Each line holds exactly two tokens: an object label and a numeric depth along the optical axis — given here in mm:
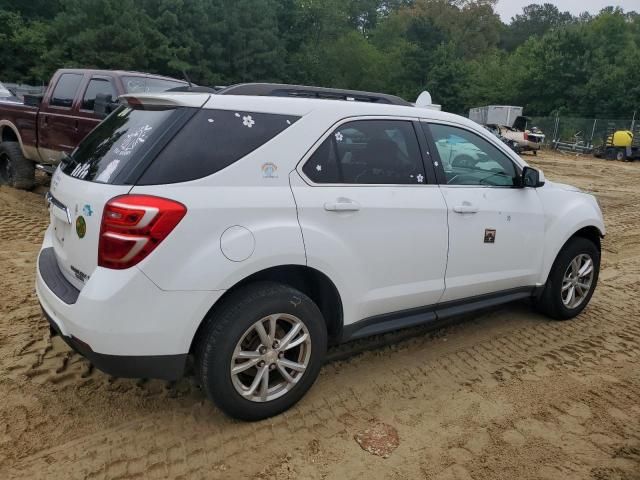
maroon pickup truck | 7184
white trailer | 39812
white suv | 2512
